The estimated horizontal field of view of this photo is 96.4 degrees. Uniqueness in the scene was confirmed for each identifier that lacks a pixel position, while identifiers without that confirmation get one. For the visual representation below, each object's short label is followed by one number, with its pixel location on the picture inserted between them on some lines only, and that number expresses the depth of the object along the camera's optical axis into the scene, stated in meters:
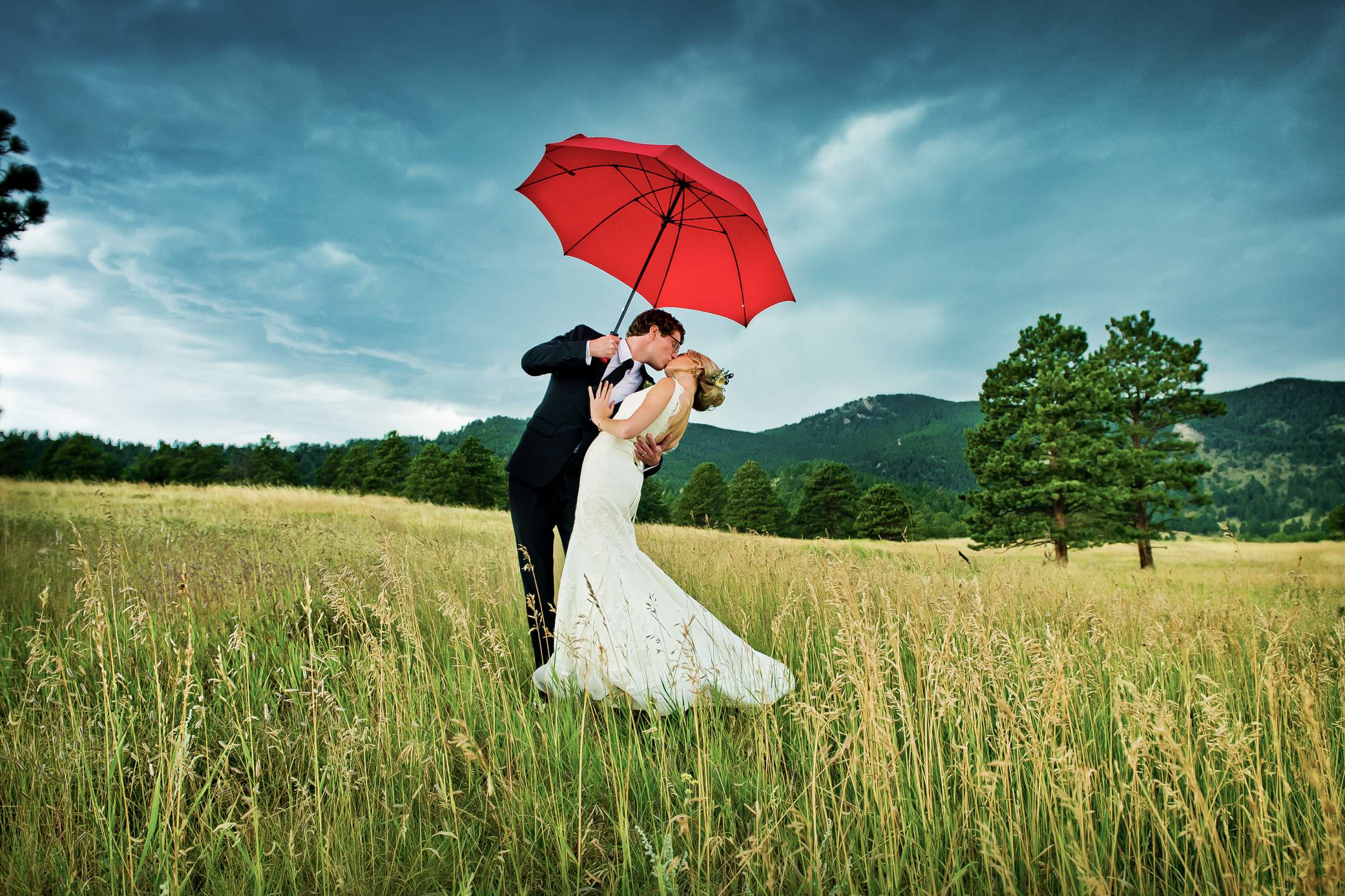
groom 4.20
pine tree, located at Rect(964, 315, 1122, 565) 21.64
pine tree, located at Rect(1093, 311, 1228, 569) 22.11
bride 3.44
